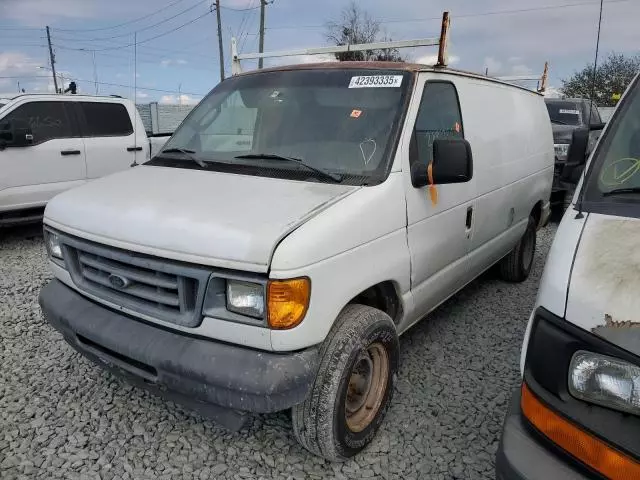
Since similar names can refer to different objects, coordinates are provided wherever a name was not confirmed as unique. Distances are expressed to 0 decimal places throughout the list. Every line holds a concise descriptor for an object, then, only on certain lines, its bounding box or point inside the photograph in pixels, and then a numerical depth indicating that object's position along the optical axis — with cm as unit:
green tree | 2526
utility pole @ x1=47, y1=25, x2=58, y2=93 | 4446
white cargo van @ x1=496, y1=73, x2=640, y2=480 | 152
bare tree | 2828
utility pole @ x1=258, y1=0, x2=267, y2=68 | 2620
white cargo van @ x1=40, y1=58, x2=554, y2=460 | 224
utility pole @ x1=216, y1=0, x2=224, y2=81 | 2936
